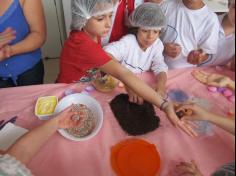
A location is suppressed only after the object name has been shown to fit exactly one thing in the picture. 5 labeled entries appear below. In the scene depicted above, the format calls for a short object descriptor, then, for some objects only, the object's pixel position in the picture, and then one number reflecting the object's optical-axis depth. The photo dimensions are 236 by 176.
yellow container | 0.96
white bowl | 0.94
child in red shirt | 0.98
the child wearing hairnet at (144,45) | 1.16
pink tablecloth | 0.80
